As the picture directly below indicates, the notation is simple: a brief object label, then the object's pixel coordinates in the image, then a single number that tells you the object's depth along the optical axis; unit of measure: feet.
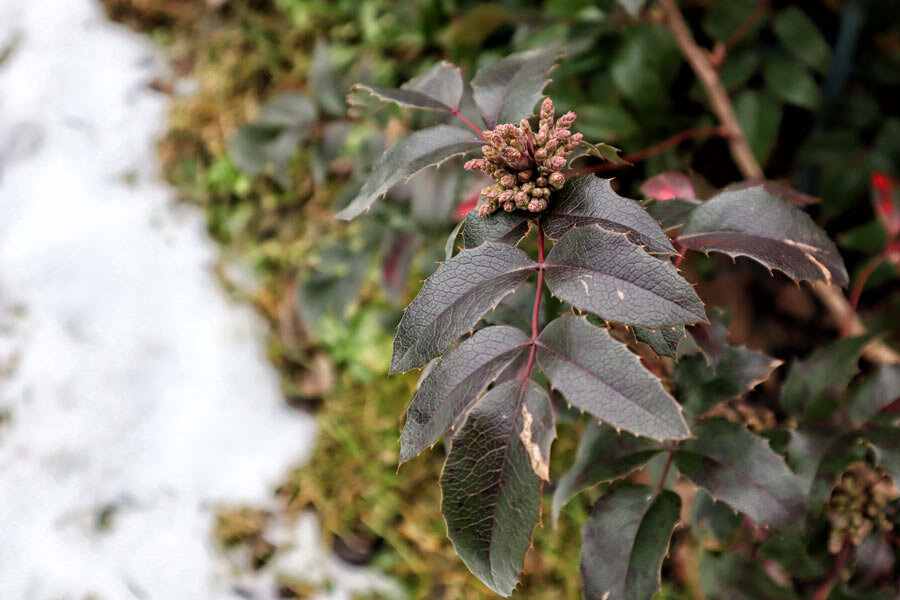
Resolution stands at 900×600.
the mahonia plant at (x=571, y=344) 1.27
